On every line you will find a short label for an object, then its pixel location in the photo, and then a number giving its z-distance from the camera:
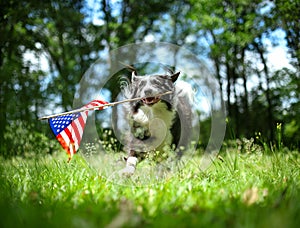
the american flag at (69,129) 2.92
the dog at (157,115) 3.38
